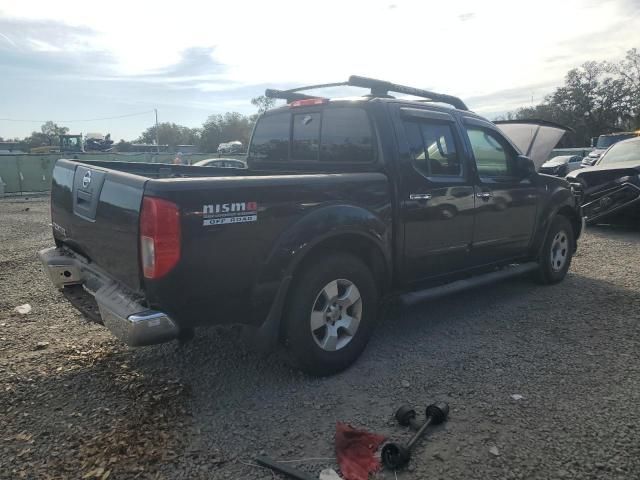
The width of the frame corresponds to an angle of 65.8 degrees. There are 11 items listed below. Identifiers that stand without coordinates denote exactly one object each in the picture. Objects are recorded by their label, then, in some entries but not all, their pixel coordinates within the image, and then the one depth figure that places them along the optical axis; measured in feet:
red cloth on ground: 8.26
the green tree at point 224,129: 286.25
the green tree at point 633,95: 178.40
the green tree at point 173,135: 316.89
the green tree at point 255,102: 212.23
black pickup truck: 9.22
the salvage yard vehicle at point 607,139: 86.97
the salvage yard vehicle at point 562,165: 71.56
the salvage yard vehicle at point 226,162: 56.13
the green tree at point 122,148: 169.34
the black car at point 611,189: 29.84
